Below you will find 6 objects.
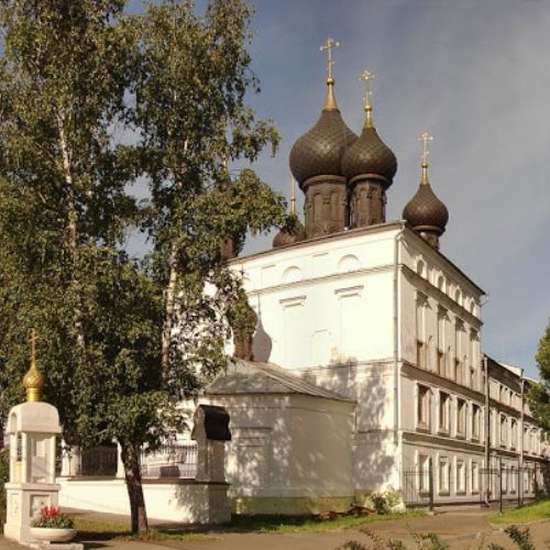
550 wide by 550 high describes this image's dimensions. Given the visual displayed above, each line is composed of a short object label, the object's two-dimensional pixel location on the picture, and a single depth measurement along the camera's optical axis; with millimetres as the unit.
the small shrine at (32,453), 16203
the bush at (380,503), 28781
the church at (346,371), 28125
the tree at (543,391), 30453
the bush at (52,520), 15570
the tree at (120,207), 17812
